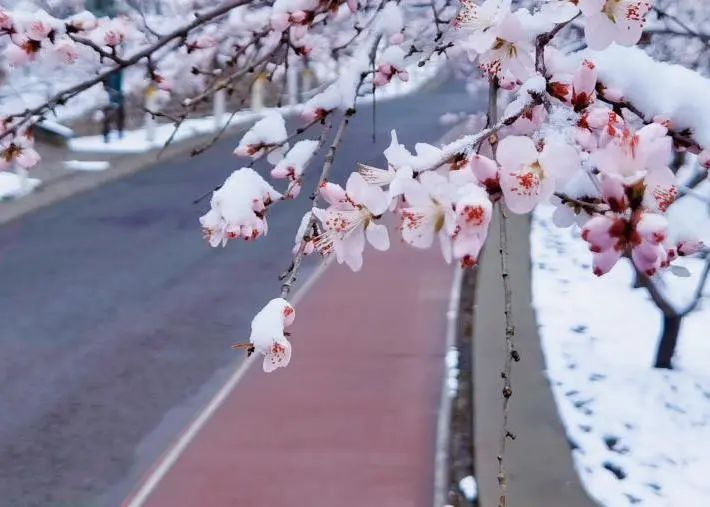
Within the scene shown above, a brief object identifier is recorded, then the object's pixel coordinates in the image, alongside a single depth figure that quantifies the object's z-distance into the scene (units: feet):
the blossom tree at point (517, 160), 4.37
